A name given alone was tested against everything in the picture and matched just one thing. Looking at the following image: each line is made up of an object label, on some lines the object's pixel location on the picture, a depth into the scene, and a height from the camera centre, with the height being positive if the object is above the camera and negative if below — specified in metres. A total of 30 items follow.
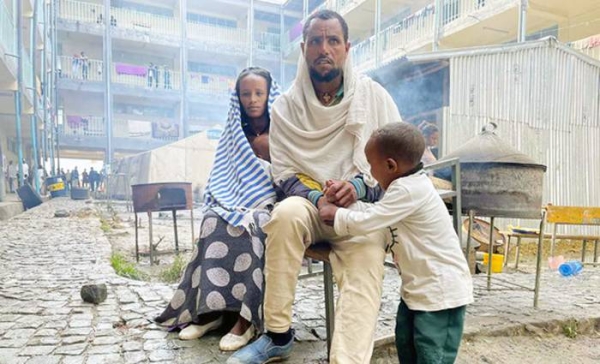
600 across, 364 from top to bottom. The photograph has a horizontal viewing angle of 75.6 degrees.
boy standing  1.32 -0.24
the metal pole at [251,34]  19.94 +7.01
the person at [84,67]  18.73 +4.99
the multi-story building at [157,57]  17.06 +5.78
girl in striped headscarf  1.78 -0.38
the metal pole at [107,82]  17.94 +4.09
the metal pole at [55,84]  17.23 +3.98
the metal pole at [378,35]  12.26 +4.25
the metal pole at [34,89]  11.28 +2.32
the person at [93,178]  21.35 -0.49
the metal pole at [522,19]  7.85 +3.10
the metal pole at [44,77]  14.55 +3.53
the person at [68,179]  19.72 -0.55
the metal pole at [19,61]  9.34 +2.63
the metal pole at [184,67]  19.14 +5.13
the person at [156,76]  19.81 +4.80
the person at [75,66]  18.66 +4.99
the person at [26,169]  14.88 +0.00
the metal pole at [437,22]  10.78 +4.19
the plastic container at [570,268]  4.18 -1.07
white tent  13.21 +0.15
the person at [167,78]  19.88 +4.68
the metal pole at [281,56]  20.22 +6.03
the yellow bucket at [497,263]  4.11 -0.99
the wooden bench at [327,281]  1.58 -0.47
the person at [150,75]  19.70 +4.80
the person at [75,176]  22.06 -0.41
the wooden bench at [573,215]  4.98 -0.58
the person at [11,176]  15.98 -0.29
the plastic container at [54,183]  14.67 -0.53
